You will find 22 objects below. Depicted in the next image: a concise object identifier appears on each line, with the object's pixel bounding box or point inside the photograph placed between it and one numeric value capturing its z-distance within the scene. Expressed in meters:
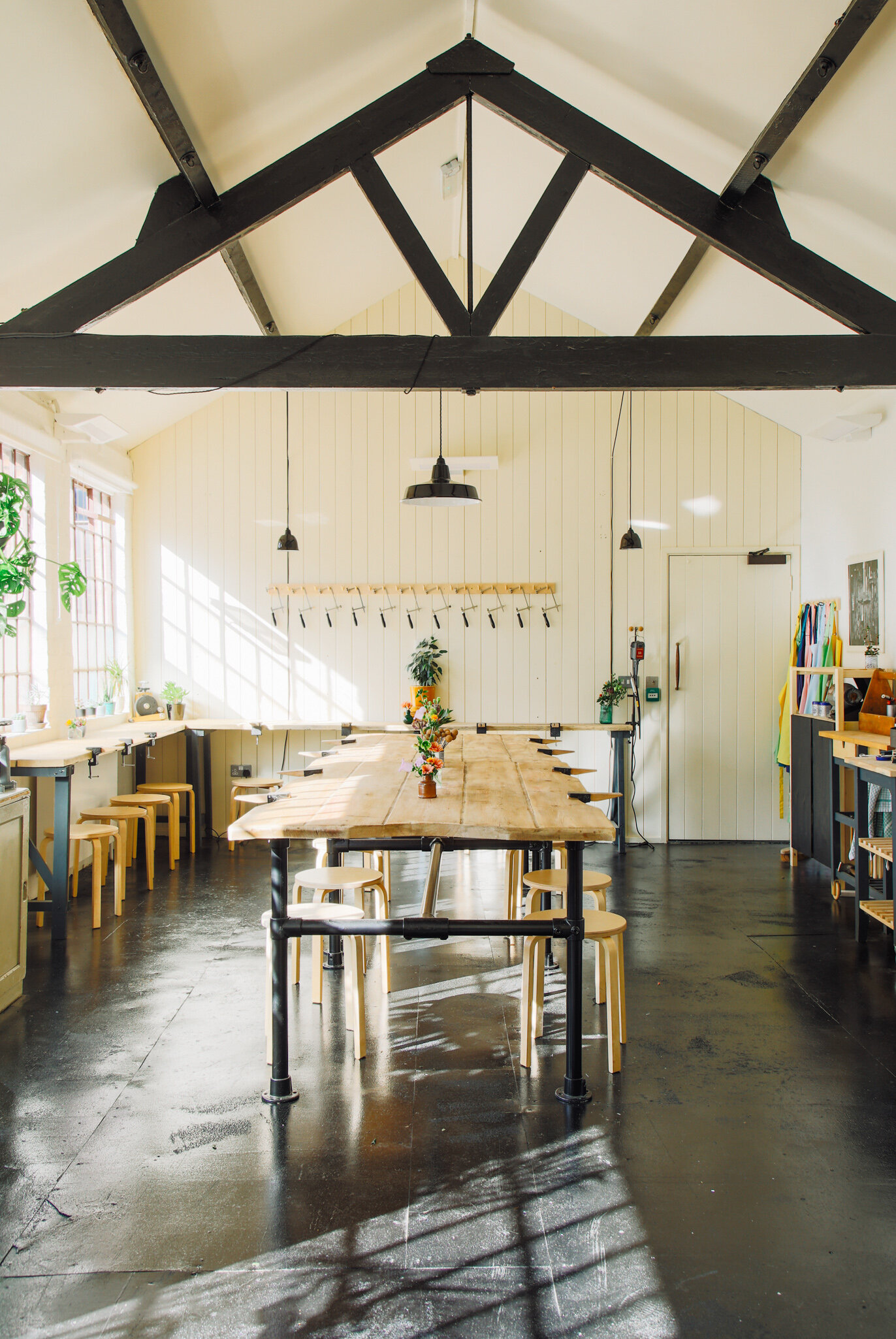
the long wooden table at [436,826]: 3.12
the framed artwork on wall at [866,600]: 6.02
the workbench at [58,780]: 4.97
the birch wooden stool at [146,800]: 6.29
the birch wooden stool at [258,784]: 7.11
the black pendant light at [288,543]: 7.17
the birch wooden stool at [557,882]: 3.79
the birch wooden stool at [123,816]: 5.77
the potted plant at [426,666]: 7.65
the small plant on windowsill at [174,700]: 7.57
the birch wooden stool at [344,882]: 3.89
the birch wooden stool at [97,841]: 5.34
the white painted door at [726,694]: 7.70
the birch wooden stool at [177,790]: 6.86
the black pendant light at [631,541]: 7.13
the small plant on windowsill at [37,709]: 5.75
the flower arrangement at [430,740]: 3.68
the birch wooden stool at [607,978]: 3.44
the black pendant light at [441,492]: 4.90
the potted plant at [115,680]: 7.27
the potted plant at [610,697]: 7.58
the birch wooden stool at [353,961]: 3.53
